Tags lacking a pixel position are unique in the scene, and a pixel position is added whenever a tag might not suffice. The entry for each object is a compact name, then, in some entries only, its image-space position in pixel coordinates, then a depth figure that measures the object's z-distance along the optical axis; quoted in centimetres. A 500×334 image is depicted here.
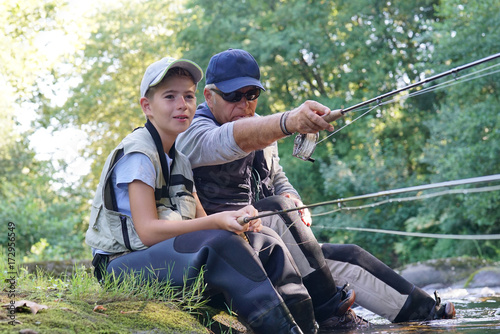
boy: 297
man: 352
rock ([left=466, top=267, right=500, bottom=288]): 913
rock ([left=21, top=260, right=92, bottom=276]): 905
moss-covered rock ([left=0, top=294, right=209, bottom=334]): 250
